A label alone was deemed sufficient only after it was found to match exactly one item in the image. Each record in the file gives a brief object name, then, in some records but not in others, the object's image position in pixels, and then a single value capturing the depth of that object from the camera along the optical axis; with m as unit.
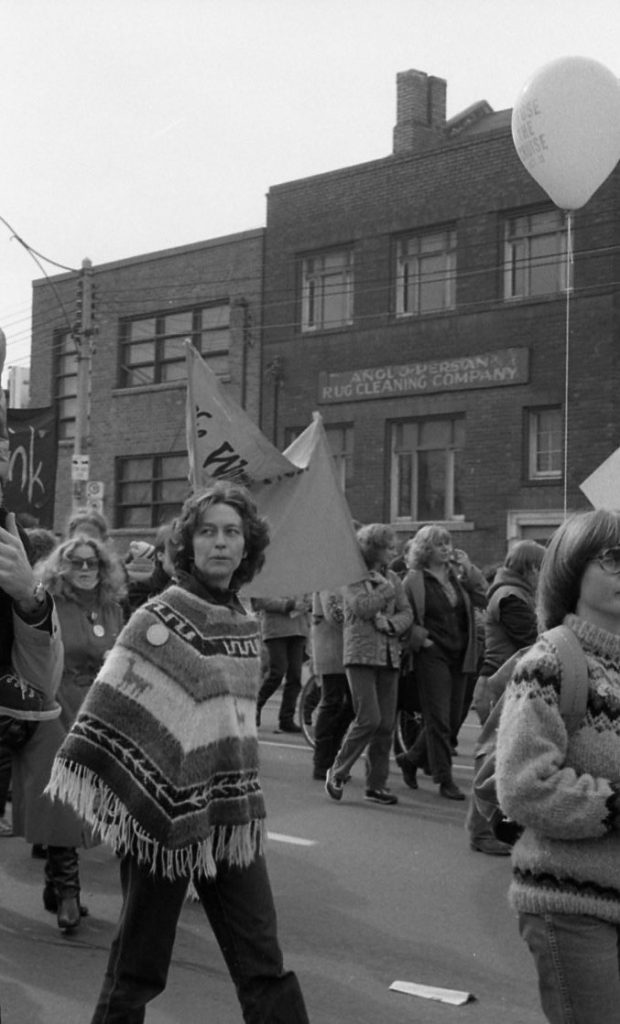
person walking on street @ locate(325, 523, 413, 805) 8.64
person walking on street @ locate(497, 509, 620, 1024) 2.75
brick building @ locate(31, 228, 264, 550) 24.66
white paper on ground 4.77
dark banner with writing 11.36
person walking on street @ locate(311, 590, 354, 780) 9.40
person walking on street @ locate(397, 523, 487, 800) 8.91
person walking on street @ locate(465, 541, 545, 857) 7.88
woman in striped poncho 3.61
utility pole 21.52
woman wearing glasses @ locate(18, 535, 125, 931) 5.70
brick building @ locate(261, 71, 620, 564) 20.06
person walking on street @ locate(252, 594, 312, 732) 12.61
